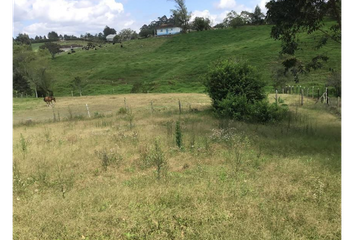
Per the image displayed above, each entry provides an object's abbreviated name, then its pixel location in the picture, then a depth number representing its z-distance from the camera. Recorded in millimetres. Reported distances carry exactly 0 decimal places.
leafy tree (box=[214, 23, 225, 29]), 102881
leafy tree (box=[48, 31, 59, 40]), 153438
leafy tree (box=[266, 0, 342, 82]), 12445
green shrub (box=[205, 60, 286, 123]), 14430
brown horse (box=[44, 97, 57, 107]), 29519
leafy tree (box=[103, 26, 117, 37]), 167875
